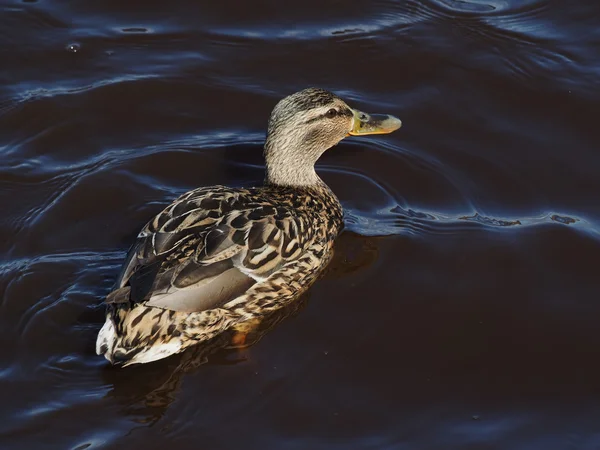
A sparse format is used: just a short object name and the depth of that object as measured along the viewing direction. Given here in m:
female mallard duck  11.98
